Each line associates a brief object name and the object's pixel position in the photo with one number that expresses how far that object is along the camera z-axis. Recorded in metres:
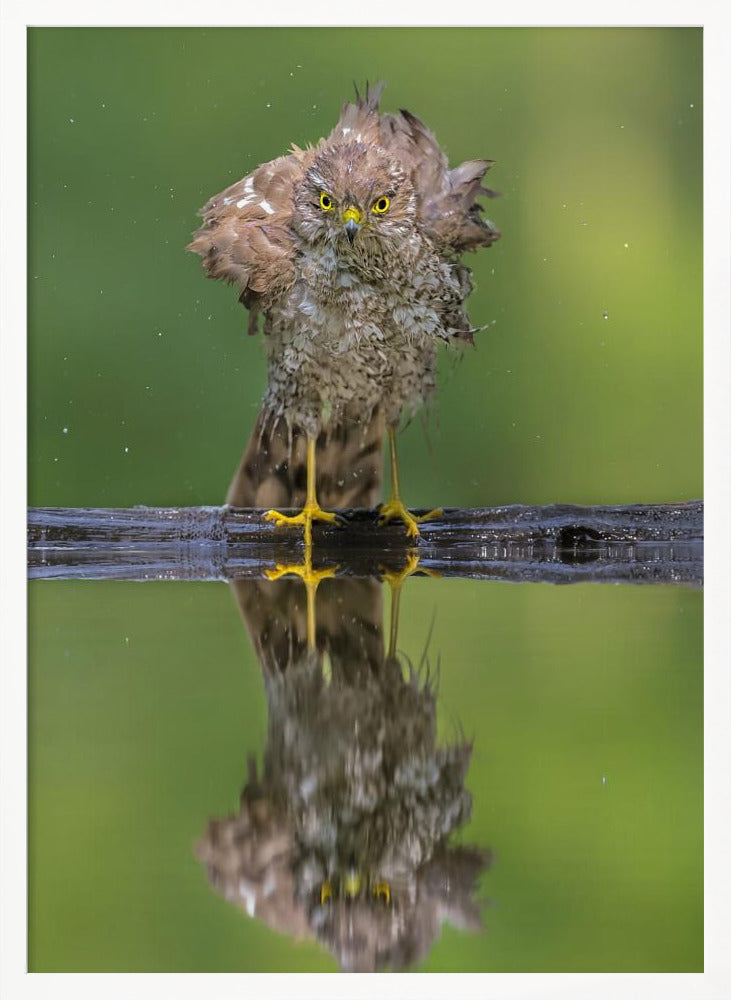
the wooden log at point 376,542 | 5.98
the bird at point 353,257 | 6.24
